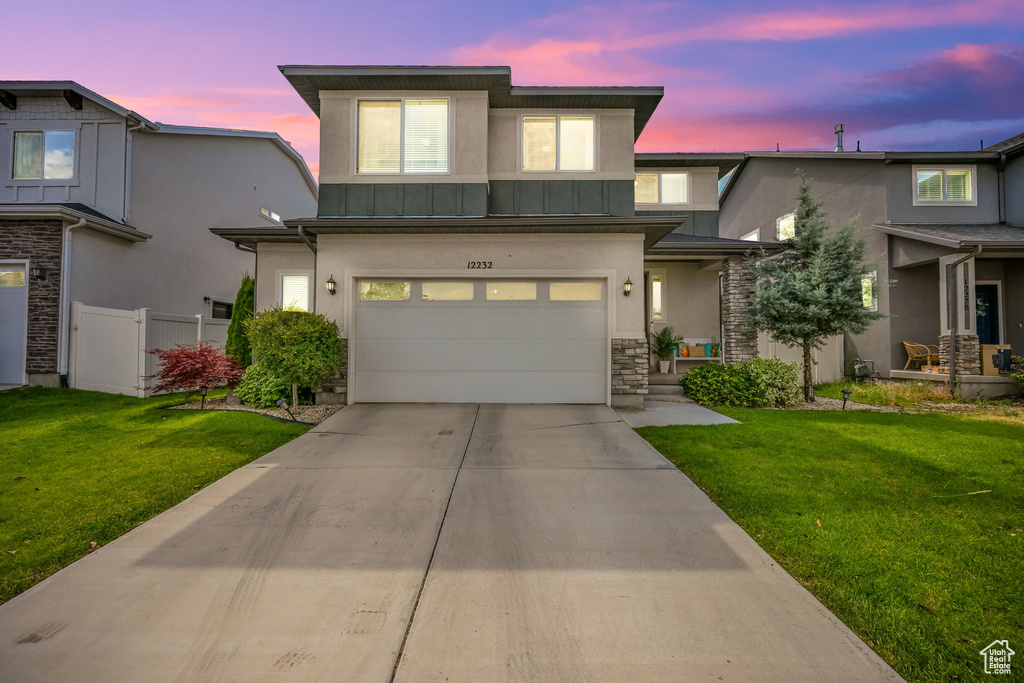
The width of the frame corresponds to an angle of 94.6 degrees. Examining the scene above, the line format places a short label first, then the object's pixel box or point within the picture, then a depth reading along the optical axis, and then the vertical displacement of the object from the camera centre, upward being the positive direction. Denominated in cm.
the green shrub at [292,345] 777 +13
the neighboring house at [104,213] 1027 +374
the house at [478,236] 872 +221
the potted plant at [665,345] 1177 +27
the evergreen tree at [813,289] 943 +137
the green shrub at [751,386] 943 -61
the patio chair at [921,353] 1205 +12
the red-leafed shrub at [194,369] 823 -30
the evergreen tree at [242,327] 1061 +58
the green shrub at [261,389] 861 -67
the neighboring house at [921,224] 1250 +369
